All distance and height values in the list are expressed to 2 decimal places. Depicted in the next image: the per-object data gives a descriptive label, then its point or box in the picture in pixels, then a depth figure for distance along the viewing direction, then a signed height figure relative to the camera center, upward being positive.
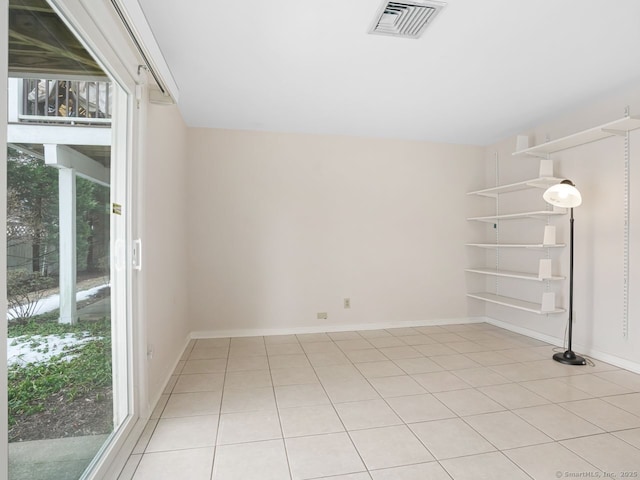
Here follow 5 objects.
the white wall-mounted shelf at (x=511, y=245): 3.34 -0.07
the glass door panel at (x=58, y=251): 1.01 -0.06
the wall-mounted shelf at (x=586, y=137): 2.70 +0.95
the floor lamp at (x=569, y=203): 2.93 +0.33
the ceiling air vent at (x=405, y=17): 1.83 +1.30
